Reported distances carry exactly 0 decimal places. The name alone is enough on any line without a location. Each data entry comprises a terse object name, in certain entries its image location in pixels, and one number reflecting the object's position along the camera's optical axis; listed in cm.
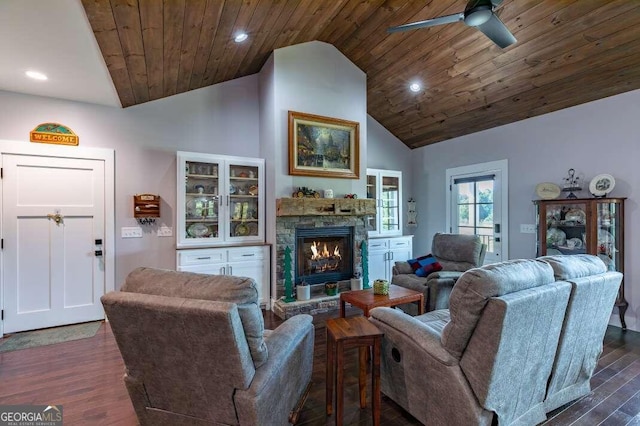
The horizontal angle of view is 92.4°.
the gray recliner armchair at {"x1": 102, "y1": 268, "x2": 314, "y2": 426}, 138
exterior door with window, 496
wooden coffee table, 290
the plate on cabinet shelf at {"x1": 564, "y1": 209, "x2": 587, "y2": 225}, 375
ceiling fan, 223
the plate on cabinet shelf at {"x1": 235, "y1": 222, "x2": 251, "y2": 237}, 444
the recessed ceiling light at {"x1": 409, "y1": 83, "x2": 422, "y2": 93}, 464
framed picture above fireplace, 436
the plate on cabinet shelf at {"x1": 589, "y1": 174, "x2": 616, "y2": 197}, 365
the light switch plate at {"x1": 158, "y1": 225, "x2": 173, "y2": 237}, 413
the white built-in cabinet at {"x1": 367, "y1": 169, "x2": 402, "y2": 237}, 557
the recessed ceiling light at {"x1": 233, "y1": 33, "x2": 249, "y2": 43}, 335
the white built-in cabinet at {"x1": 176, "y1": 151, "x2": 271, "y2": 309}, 401
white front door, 342
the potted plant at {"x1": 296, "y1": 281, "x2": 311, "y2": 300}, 418
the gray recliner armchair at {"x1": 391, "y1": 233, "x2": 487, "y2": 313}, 364
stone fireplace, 418
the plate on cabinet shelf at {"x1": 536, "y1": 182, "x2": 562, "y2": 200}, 413
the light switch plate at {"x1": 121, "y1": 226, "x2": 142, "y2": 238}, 395
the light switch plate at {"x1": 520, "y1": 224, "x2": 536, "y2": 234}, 453
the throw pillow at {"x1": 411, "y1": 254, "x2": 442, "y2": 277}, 401
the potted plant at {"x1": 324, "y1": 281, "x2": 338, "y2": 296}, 438
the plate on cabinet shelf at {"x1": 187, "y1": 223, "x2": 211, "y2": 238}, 418
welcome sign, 350
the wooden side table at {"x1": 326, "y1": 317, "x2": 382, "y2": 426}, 185
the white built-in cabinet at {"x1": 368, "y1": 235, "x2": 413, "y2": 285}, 528
